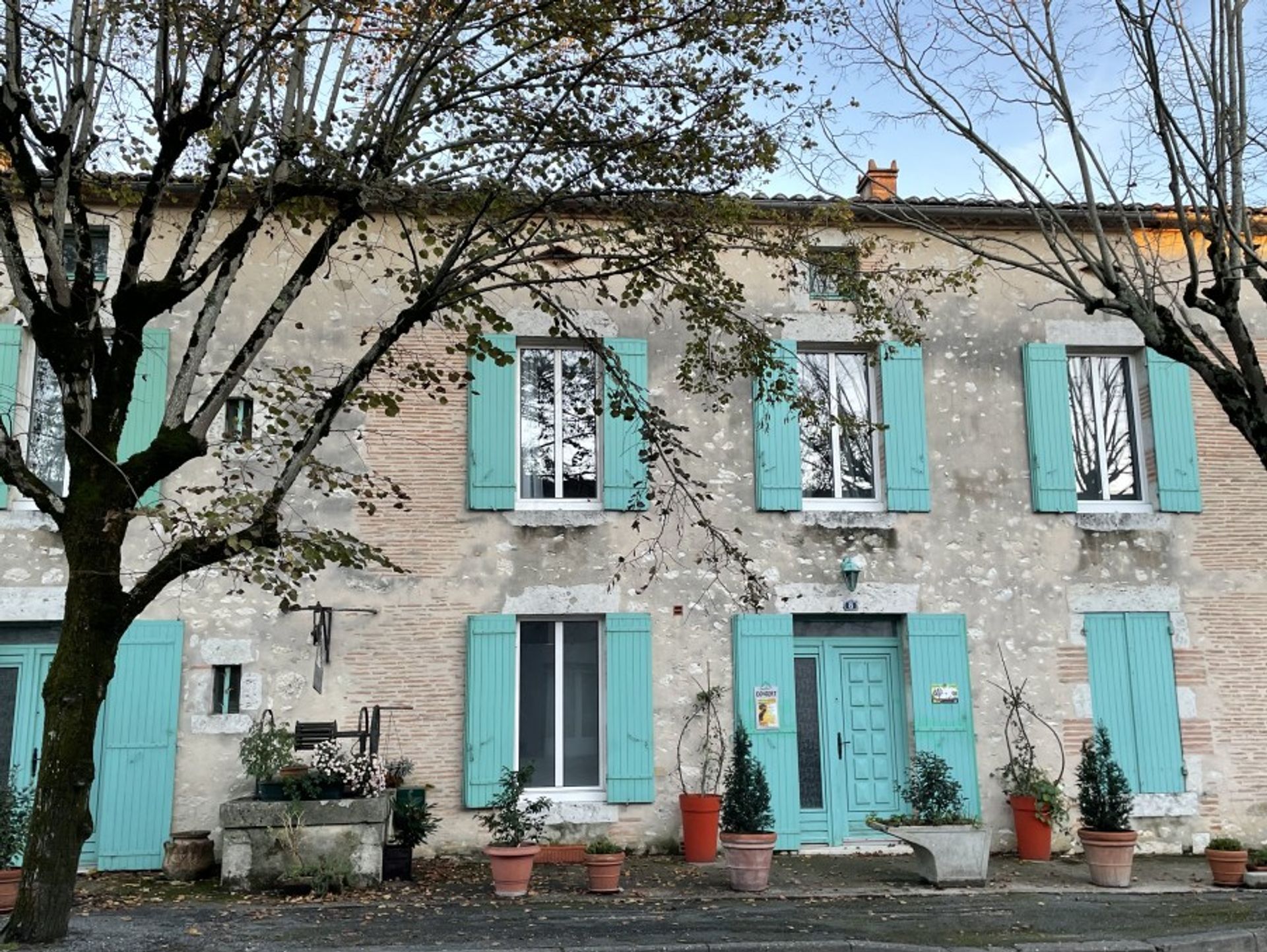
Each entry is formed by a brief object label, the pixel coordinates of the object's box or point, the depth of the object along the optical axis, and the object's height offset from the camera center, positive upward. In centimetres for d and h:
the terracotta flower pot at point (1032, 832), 1009 -111
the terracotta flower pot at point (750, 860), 859 -112
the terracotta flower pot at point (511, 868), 834 -112
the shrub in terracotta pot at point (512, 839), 835 -94
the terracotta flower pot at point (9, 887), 783 -114
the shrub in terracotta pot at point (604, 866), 842 -113
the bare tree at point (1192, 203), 773 +357
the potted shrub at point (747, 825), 860 -90
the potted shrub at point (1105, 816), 899 -90
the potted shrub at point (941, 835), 890 -99
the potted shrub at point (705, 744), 1011 -31
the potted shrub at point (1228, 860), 893 -122
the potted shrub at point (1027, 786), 1000 -71
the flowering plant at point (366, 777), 894 -49
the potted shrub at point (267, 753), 927 -31
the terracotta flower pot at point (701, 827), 974 -99
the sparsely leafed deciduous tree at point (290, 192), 623 +325
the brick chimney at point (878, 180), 1164 +534
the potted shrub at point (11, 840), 785 -84
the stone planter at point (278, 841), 865 -95
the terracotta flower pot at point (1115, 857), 898 -119
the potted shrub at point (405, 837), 902 -98
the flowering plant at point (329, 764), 892 -39
